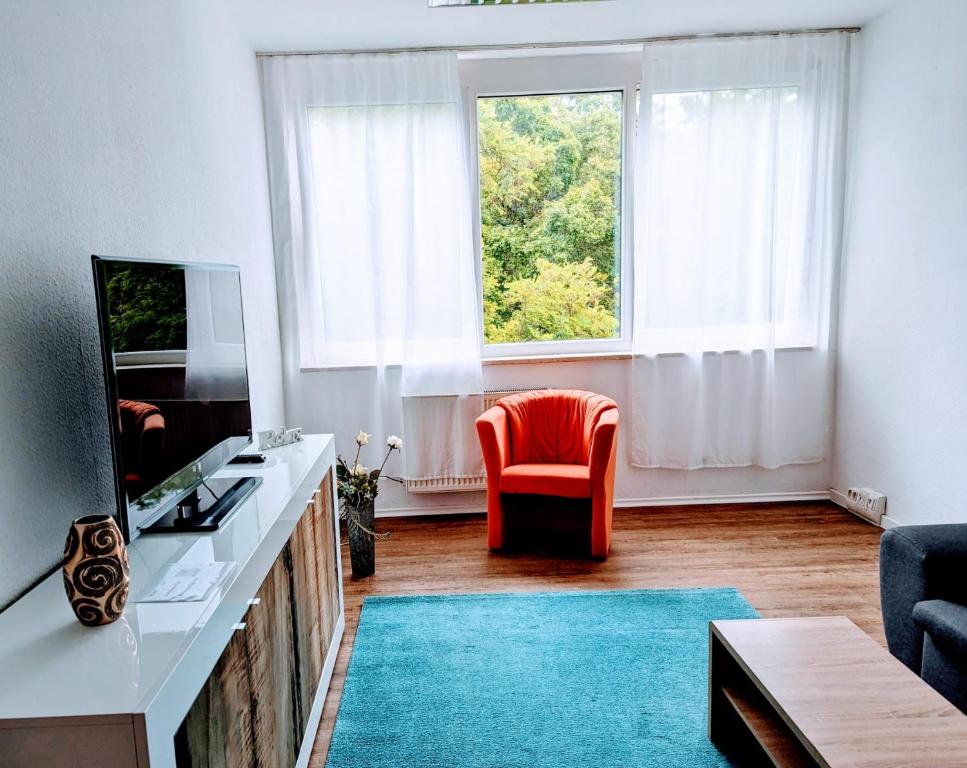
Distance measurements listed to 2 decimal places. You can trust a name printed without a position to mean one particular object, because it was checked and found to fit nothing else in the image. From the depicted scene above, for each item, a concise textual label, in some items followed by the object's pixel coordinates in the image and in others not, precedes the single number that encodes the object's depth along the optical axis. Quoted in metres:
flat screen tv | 1.47
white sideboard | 0.96
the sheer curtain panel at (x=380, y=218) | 3.68
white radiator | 3.96
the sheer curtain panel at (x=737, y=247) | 3.74
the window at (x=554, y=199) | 3.90
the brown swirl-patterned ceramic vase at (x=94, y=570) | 1.17
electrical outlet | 3.65
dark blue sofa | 1.86
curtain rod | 3.72
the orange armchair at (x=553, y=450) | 3.29
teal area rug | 2.00
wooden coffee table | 1.44
